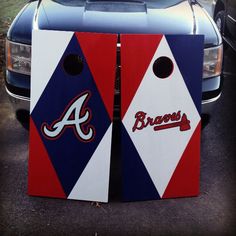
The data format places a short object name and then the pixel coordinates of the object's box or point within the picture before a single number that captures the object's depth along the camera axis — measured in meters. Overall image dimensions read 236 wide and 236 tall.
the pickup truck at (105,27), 2.26
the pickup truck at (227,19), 4.11
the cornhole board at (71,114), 2.06
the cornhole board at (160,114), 2.08
